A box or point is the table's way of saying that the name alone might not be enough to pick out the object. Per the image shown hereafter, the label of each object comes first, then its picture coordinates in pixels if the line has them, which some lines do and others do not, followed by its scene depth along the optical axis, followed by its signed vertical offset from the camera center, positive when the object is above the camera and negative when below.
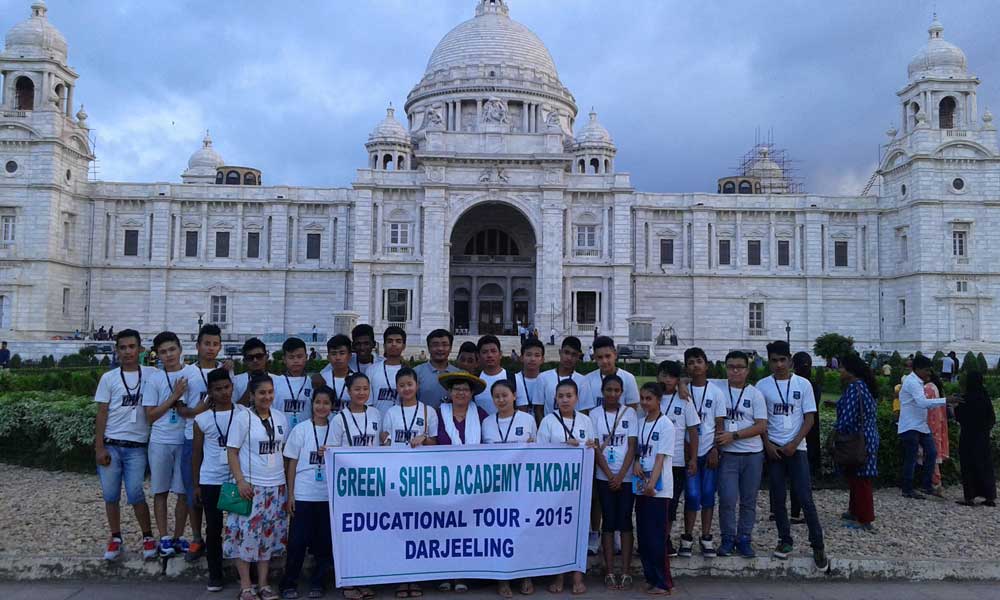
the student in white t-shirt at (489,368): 9.17 -0.27
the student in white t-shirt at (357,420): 8.06 -0.80
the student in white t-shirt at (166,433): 8.69 -1.03
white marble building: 44.59 +6.31
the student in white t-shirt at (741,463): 8.92 -1.31
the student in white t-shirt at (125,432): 8.62 -1.01
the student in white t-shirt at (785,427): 9.05 -0.91
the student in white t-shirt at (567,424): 8.29 -0.83
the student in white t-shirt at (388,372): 9.38 -0.35
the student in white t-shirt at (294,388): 8.96 -0.52
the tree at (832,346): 36.34 +0.16
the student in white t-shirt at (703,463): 8.93 -1.32
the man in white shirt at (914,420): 12.41 -1.11
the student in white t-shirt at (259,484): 7.68 -1.41
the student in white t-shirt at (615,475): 8.23 -1.35
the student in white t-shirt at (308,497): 7.91 -1.56
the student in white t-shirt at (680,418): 8.73 -0.79
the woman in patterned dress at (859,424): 10.02 -0.95
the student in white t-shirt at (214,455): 8.05 -1.18
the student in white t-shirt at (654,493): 8.09 -1.52
